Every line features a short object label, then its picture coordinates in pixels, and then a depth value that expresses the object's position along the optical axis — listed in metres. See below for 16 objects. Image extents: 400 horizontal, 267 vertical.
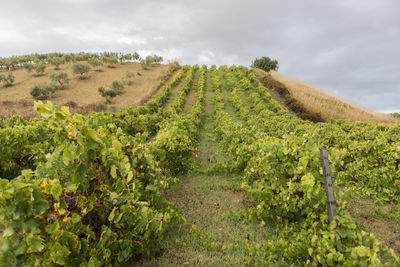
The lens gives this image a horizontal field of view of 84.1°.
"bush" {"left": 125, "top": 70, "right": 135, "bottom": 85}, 35.19
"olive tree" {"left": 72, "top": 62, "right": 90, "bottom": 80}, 33.97
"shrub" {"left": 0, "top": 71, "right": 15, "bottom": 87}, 30.19
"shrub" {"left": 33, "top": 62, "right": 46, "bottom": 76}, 36.14
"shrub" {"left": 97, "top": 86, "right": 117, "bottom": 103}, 25.97
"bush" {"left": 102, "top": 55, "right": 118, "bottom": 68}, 44.81
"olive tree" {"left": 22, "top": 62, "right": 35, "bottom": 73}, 37.57
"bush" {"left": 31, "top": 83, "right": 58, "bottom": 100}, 24.70
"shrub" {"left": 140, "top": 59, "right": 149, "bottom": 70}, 43.67
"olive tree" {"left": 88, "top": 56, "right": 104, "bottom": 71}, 40.44
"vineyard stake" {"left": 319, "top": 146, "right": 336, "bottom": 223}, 3.32
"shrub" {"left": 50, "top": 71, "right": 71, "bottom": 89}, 30.41
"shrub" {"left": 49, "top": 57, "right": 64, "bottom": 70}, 41.14
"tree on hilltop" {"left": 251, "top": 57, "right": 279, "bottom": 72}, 50.75
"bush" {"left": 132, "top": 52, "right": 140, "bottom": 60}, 49.00
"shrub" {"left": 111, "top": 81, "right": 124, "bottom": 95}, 28.64
